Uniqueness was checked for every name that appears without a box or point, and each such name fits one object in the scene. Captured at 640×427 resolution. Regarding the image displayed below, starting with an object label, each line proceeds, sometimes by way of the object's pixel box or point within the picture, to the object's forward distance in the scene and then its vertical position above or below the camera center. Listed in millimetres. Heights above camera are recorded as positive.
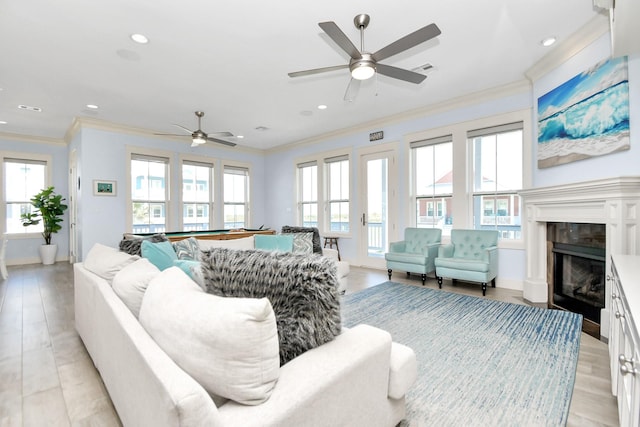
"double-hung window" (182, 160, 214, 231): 6742 +431
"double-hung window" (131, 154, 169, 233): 6082 +446
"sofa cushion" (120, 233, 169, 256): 2657 -297
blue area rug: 1661 -1074
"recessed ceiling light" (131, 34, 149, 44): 2900 +1738
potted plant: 6059 -40
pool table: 4579 -343
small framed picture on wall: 5456 +496
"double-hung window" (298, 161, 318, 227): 7070 +498
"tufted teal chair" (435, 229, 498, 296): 3918 -626
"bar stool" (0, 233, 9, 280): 4773 -807
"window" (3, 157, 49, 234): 6199 +597
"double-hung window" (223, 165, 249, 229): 7516 +457
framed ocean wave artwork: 2648 +991
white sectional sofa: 798 -562
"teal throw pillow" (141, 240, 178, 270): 2359 -329
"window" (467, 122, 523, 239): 4215 +545
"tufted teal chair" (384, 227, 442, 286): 4438 -606
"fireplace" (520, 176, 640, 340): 2443 -49
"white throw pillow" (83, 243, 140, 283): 2041 -345
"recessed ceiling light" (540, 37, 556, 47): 3036 +1784
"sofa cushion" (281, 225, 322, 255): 4249 -266
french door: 5555 +230
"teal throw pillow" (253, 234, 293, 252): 3853 -364
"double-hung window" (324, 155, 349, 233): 6435 +472
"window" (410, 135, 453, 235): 4875 +552
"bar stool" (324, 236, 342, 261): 6542 -598
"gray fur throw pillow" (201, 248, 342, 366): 1159 -321
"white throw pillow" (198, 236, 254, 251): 3689 -375
